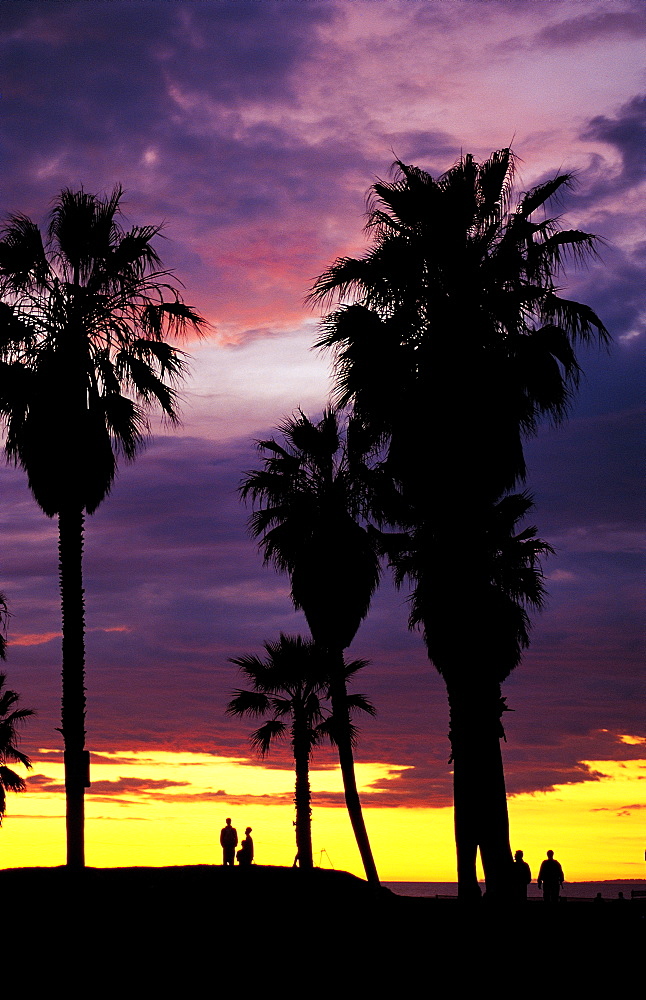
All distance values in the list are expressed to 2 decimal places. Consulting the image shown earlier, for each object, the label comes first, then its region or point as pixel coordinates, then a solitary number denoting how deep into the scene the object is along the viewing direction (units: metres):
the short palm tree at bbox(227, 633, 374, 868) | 39.50
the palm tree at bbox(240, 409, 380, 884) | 32.91
